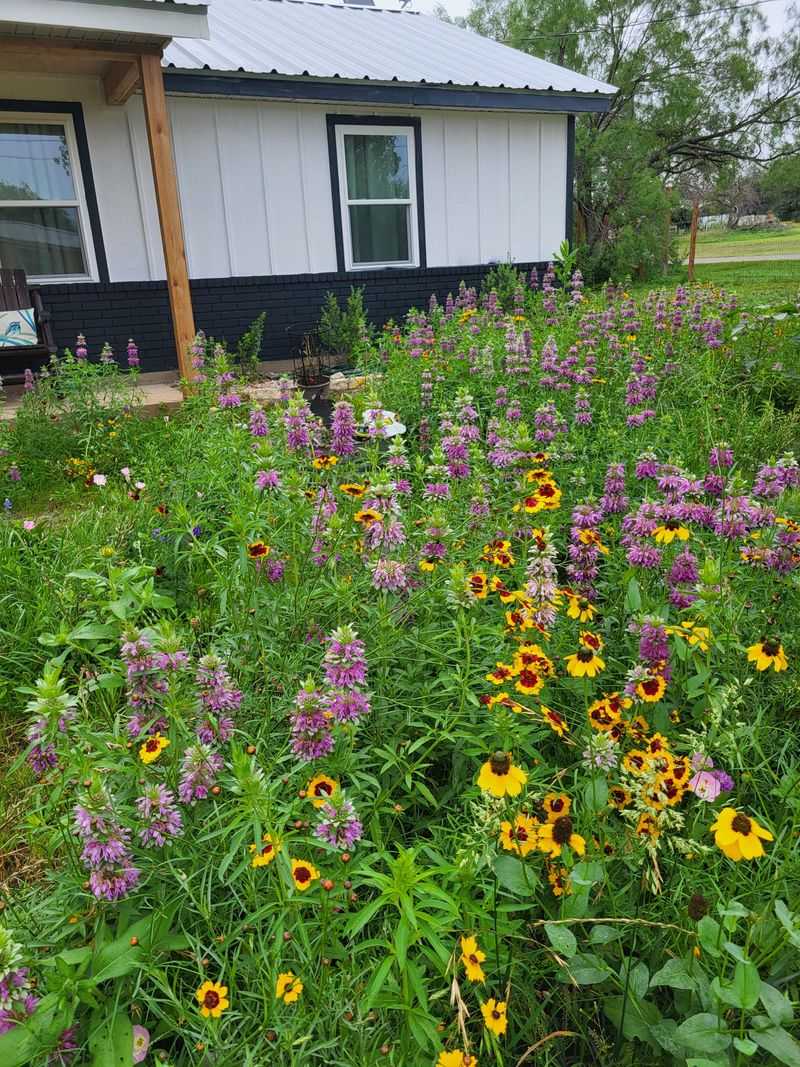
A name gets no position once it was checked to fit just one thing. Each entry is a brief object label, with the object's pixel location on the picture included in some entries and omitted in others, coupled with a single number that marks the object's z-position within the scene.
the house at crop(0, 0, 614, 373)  6.33
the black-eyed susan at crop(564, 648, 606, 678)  1.52
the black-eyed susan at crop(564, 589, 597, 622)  1.76
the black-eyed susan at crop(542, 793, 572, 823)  1.34
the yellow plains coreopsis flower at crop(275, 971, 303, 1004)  1.12
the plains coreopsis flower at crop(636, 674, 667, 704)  1.53
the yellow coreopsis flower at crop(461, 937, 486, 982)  1.12
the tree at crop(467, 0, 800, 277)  21.89
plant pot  6.48
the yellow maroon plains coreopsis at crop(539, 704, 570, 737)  1.50
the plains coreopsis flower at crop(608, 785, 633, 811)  1.46
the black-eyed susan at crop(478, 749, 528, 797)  1.13
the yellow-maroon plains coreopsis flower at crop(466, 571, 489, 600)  1.83
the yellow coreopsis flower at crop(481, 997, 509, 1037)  1.10
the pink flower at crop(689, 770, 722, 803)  1.27
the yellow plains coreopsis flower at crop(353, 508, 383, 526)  1.95
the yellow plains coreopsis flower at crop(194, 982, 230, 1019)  1.12
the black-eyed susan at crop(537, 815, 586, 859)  1.25
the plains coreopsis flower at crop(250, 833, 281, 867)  1.21
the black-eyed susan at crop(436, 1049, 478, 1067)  1.08
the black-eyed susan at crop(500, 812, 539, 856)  1.27
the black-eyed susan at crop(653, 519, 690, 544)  1.90
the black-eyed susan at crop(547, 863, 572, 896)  1.37
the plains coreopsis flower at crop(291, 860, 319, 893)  1.23
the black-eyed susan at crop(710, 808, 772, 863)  1.09
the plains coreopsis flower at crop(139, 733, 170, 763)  1.39
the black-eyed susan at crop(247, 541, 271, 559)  1.86
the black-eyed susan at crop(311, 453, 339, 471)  2.28
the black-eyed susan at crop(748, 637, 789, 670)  1.48
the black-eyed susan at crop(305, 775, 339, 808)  1.35
